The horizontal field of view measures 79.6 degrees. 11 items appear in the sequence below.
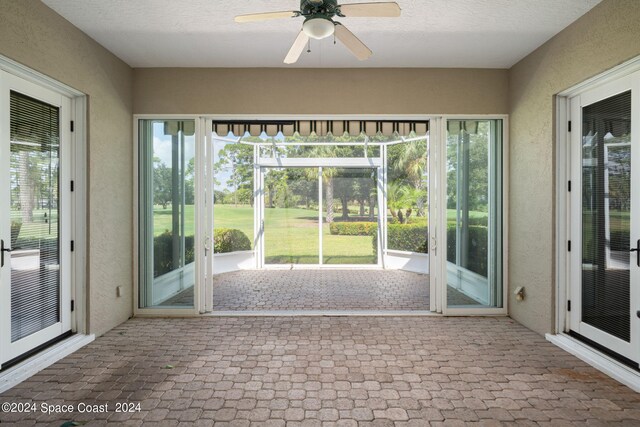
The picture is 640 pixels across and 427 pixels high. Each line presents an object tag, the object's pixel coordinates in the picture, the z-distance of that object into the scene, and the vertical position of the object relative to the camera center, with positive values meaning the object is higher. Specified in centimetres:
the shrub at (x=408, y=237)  761 -50
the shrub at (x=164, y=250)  438 -42
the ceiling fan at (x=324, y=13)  224 +120
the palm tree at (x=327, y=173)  772 +80
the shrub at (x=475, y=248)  438 -41
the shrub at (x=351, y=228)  776 -31
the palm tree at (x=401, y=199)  773 +27
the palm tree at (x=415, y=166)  758 +93
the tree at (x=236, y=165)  743 +95
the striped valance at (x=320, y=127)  475 +115
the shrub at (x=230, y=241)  756 -55
